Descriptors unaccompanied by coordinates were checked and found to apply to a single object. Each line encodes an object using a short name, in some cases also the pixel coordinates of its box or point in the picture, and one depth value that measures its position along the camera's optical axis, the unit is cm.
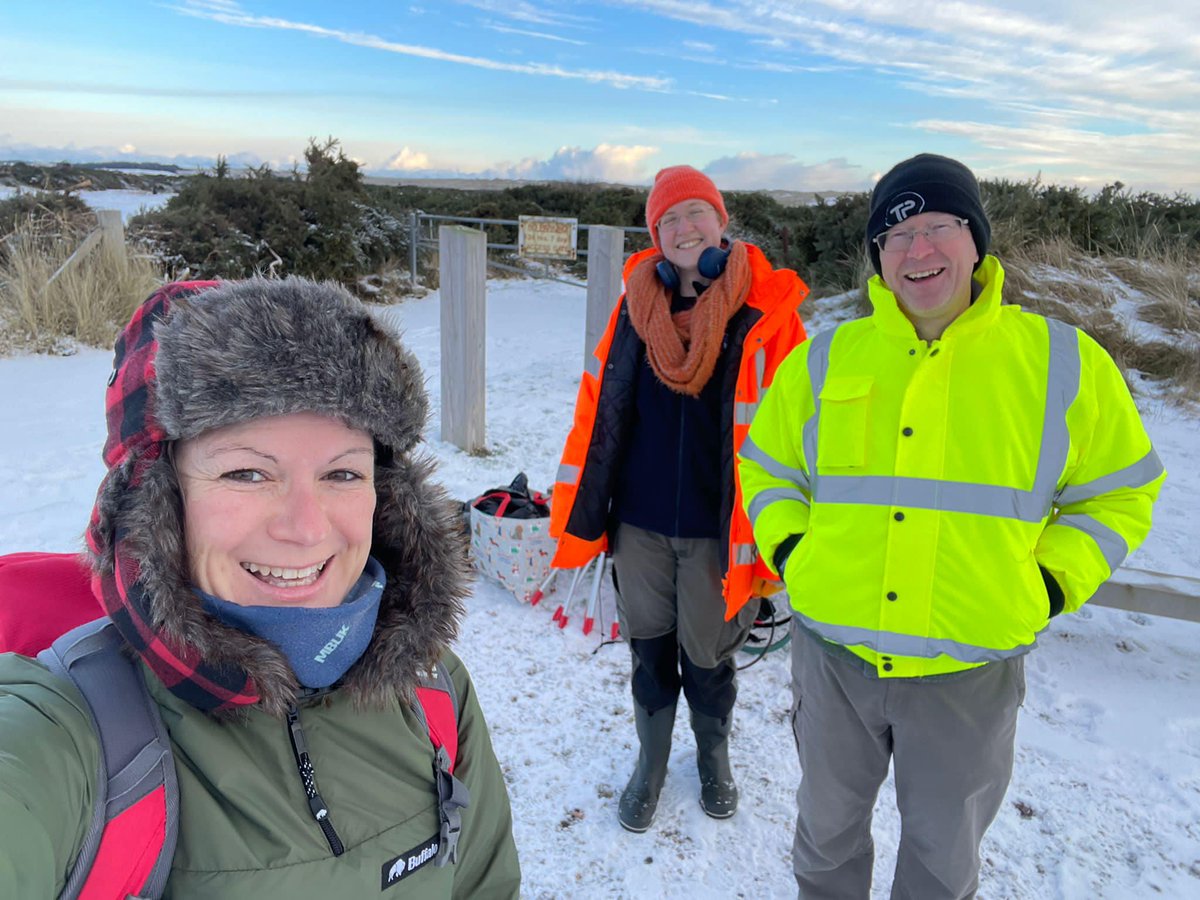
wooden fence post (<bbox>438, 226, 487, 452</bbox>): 531
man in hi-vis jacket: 158
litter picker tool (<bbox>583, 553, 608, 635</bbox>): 359
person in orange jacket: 225
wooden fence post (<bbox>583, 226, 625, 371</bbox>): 529
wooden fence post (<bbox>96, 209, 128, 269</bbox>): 907
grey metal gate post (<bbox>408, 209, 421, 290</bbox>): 1362
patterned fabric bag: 375
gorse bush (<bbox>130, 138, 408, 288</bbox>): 1130
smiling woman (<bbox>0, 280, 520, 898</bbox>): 94
